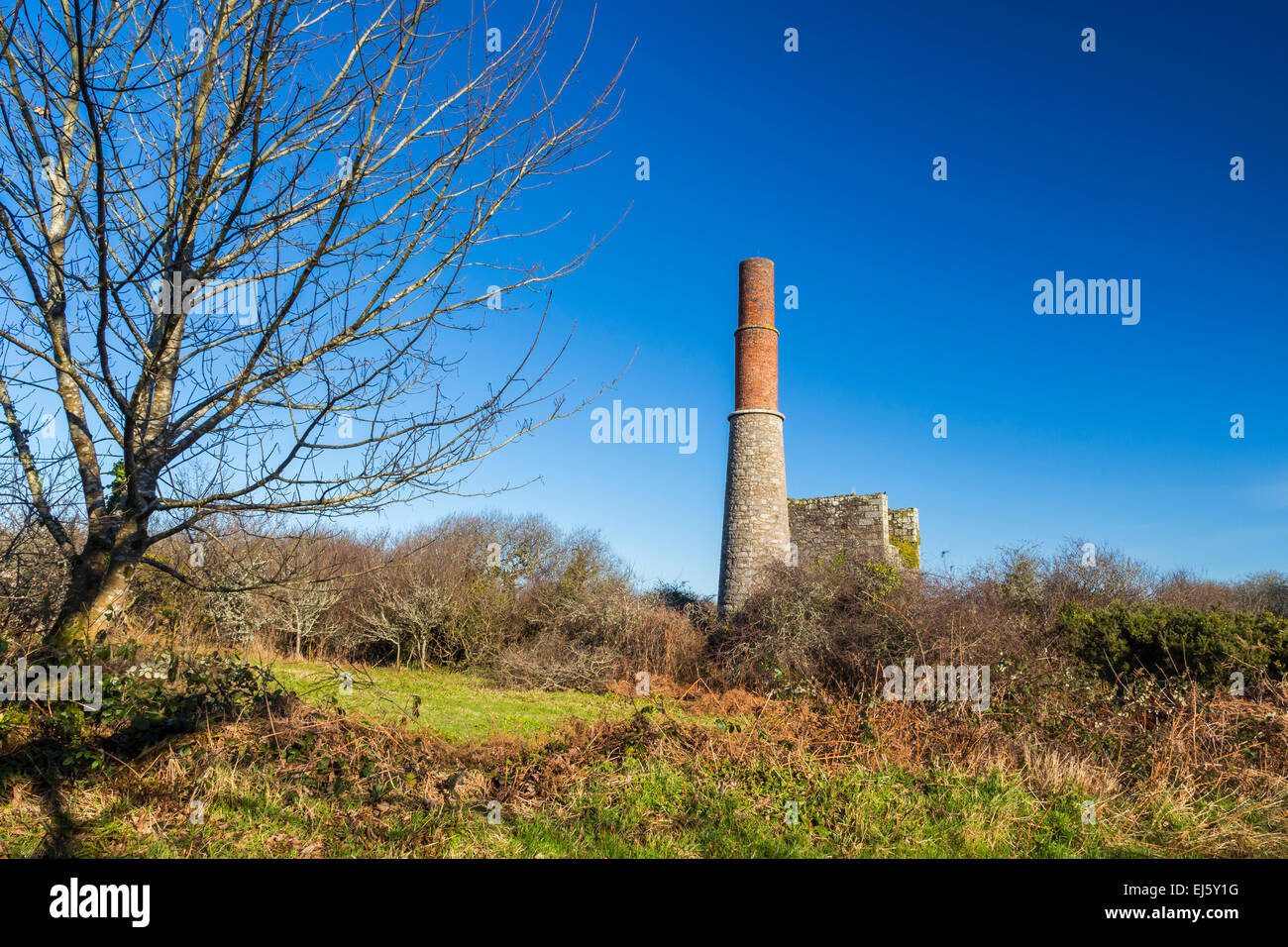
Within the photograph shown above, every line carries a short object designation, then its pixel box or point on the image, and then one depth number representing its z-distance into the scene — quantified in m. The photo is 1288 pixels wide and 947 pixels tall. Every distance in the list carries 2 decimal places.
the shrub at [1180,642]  9.94
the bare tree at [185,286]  3.85
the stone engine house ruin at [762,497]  20.09
